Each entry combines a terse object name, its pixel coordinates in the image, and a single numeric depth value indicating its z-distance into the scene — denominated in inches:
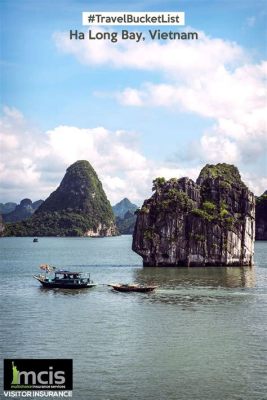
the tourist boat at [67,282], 2709.2
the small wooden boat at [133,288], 2549.2
